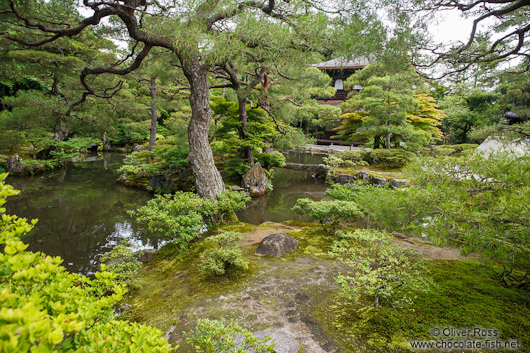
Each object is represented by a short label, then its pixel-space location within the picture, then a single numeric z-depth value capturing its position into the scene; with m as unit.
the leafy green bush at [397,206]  2.26
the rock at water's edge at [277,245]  3.78
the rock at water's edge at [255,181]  9.16
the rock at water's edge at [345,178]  9.92
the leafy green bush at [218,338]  1.44
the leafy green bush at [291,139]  10.19
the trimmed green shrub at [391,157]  10.70
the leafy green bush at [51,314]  0.59
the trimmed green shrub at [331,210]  4.04
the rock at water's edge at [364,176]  9.52
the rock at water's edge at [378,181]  8.84
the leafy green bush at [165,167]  8.63
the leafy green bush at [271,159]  10.16
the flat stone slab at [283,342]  1.91
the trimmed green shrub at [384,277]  2.19
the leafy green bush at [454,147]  11.01
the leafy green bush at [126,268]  2.93
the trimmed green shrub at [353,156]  12.12
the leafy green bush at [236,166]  9.49
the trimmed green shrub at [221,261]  3.05
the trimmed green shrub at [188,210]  3.80
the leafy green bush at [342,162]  11.19
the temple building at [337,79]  20.52
